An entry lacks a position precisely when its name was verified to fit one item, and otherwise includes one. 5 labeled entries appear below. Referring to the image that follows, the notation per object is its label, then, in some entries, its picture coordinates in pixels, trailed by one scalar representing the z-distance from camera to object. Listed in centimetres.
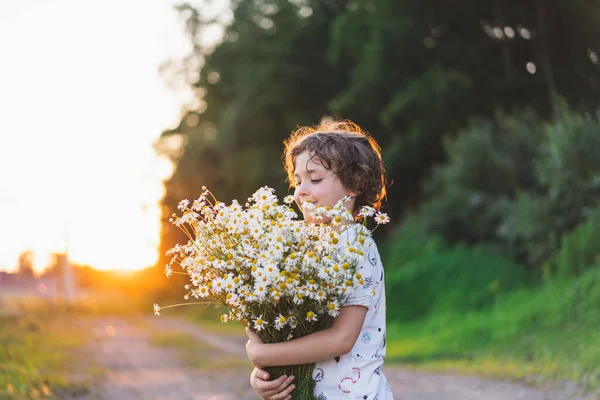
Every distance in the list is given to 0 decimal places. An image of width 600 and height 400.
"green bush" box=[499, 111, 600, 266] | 1206
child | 237
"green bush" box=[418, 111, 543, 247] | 1541
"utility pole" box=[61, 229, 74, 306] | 2216
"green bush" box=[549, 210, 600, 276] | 1106
